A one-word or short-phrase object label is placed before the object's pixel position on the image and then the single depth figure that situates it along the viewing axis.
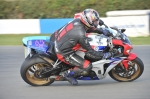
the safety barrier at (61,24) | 29.89
